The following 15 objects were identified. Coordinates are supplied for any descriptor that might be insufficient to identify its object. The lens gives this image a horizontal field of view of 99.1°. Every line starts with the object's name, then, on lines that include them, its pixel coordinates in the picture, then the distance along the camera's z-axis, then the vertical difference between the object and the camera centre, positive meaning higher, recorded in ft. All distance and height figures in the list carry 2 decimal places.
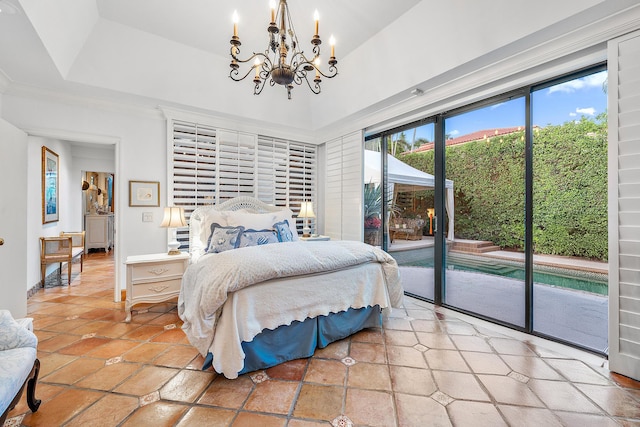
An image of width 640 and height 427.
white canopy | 10.78 +1.75
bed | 6.10 -2.20
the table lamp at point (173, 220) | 10.67 -0.25
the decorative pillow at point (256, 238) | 10.03 -0.89
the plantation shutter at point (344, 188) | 14.02 +1.43
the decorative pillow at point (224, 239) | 9.88 -0.92
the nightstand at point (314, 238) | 13.79 -1.23
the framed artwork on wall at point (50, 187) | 13.94 +1.47
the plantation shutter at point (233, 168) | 12.69 +2.38
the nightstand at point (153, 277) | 9.45 -2.29
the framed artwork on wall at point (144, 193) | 11.75 +0.91
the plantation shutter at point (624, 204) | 6.18 +0.25
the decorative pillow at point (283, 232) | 11.00 -0.73
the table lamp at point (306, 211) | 14.62 +0.16
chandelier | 5.92 +3.82
